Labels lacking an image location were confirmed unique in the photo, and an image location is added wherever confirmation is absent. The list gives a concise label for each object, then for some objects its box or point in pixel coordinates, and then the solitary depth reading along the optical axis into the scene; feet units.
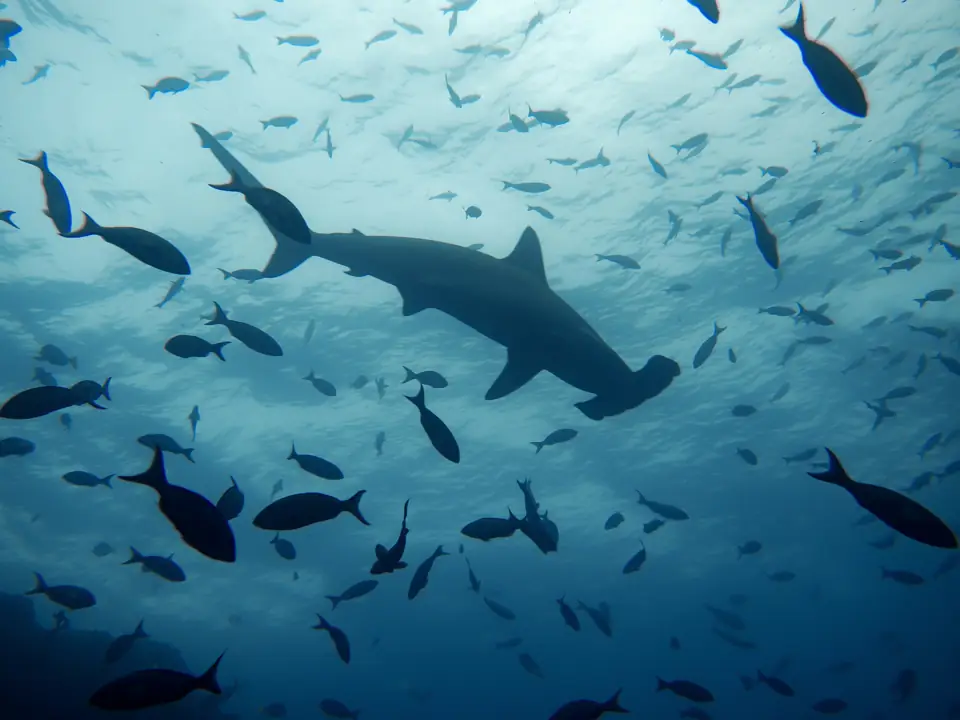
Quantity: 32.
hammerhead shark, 15.20
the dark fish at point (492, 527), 19.33
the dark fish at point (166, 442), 22.43
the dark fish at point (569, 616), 29.12
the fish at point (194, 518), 10.66
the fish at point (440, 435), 14.76
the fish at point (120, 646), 31.89
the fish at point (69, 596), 25.81
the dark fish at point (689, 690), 26.00
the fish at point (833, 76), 11.15
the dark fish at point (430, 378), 27.17
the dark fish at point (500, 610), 40.70
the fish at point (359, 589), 25.42
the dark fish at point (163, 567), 23.24
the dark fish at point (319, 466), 19.77
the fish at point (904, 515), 10.24
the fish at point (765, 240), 16.15
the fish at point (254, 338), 18.20
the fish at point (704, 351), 31.76
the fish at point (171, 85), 28.82
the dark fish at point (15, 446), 26.20
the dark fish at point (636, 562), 32.34
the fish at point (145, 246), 13.04
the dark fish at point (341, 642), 22.87
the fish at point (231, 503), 19.65
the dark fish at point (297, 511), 13.32
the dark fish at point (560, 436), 31.58
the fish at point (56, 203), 16.78
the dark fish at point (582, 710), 17.33
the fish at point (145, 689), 11.51
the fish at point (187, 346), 18.40
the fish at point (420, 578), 20.29
